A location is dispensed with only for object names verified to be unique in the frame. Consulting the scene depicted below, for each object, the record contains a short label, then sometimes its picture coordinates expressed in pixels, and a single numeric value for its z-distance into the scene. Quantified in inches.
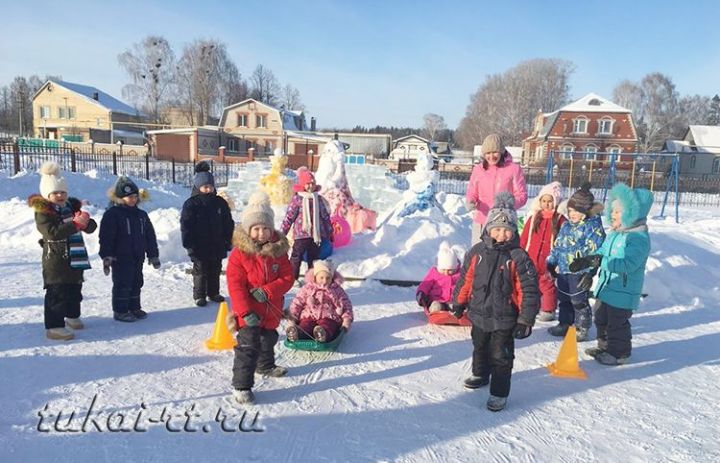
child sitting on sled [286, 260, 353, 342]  178.9
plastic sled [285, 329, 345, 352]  171.5
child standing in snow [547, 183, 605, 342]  191.2
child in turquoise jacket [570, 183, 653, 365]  165.2
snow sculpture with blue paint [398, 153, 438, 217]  435.5
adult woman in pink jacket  212.7
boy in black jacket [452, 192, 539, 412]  132.1
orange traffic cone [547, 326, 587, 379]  165.3
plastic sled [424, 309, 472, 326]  204.8
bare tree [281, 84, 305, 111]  3014.3
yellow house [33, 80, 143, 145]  2160.4
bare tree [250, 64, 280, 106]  2824.8
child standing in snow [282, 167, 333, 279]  245.0
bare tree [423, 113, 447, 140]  3530.0
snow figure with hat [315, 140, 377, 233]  378.3
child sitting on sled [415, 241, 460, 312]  212.2
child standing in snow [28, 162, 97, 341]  166.1
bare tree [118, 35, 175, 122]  2142.0
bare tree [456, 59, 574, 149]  2212.1
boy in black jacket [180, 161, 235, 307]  216.2
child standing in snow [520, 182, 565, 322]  212.8
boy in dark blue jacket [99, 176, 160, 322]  189.2
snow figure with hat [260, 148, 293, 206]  424.8
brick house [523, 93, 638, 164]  1724.9
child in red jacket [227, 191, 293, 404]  134.6
